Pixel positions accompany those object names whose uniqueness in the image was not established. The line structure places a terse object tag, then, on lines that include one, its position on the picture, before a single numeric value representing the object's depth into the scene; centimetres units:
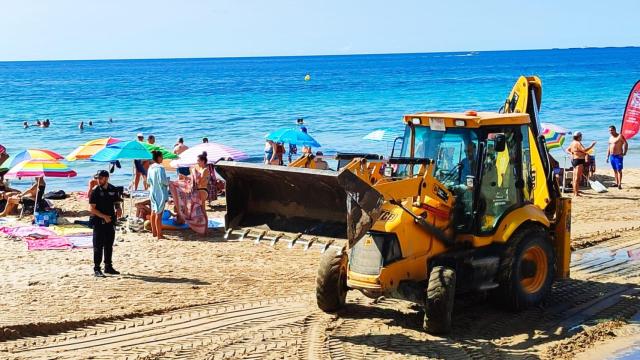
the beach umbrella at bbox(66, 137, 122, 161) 1811
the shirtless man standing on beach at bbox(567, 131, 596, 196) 1973
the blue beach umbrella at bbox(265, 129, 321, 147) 1986
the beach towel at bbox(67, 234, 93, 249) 1398
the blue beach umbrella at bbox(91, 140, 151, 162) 1587
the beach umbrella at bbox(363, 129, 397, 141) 2260
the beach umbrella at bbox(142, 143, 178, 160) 1770
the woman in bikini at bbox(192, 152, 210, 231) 1529
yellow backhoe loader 875
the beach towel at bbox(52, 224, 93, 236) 1509
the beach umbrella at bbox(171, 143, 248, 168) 1738
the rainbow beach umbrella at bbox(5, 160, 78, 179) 1559
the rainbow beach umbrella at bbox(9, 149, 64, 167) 1605
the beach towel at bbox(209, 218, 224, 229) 1574
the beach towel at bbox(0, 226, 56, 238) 1485
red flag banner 1852
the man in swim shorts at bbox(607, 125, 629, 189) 2028
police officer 1159
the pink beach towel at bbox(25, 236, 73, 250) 1383
